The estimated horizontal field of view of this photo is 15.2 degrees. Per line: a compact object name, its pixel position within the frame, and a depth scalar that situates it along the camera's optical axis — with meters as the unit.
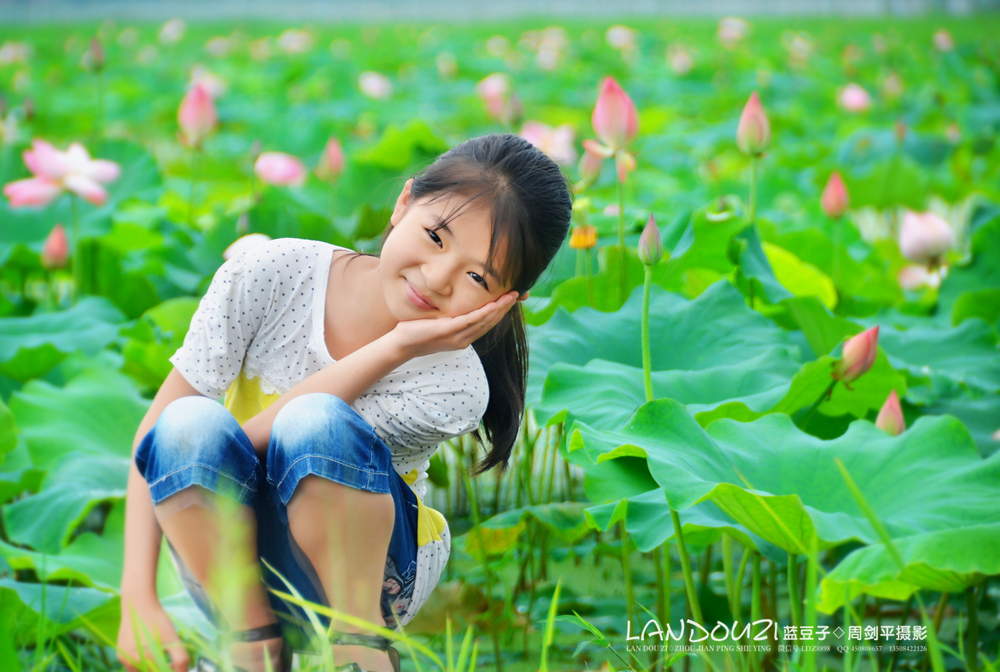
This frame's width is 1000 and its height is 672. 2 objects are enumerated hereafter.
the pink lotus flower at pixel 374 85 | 11.23
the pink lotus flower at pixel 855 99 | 10.57
